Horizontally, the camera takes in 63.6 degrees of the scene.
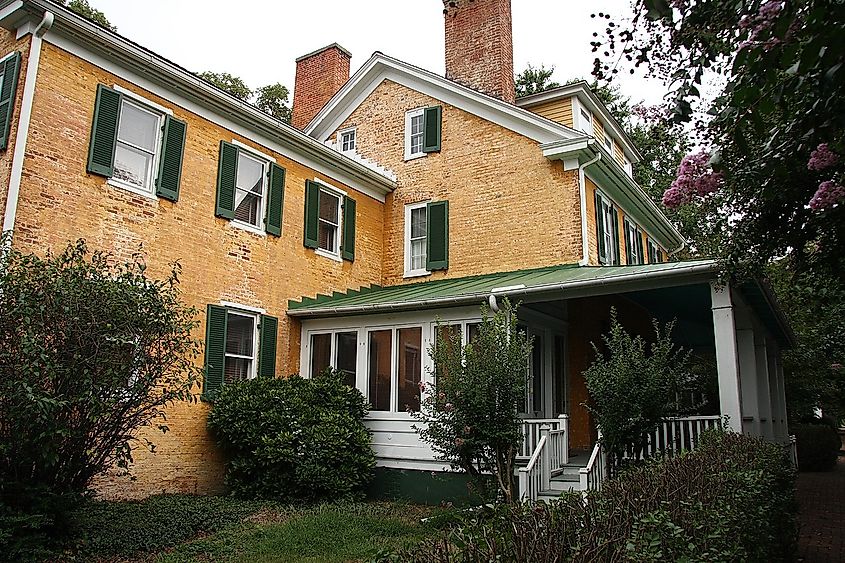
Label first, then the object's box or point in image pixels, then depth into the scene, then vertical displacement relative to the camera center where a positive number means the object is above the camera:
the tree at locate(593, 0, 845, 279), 3.14 +1.91
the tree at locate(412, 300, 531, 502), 9.02 +0.18
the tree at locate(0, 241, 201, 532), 7.06 +0.47
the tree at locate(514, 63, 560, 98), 30.22 +14.84
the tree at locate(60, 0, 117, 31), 22.39 +13.19
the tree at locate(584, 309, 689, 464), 8.97 +0.35
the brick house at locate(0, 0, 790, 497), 9.91 +3.70
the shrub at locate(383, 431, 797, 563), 2.78 -0.49
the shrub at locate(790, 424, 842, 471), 21.39 -0.83
